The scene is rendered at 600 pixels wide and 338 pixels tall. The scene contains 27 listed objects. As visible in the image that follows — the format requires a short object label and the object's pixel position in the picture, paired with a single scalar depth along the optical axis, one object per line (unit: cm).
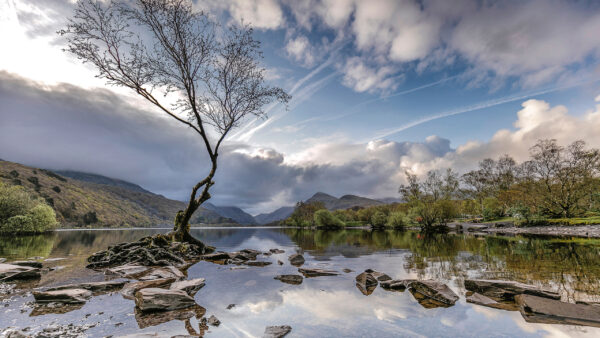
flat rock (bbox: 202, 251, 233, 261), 1918
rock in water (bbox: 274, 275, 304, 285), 1149
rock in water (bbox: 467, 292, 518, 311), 779
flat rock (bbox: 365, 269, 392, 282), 1146
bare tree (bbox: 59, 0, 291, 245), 1944
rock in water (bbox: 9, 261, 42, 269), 1372
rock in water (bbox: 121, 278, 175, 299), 894
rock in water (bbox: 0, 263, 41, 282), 1077
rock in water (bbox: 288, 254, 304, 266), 1745
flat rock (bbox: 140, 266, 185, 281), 1173
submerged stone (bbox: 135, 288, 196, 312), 724
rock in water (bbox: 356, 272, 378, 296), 989
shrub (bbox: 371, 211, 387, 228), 11519
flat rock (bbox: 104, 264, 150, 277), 1270
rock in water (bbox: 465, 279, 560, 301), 828
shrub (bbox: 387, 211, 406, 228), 9435
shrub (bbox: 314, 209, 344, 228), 12769
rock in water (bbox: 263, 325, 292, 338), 571
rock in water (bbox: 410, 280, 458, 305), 845
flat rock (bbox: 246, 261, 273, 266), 1688
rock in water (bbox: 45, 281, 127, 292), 911
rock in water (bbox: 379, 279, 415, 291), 1015
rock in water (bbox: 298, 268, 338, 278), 1317
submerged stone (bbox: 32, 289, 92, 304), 781
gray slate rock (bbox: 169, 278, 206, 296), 934
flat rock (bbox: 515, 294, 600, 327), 657
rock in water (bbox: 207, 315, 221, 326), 637
